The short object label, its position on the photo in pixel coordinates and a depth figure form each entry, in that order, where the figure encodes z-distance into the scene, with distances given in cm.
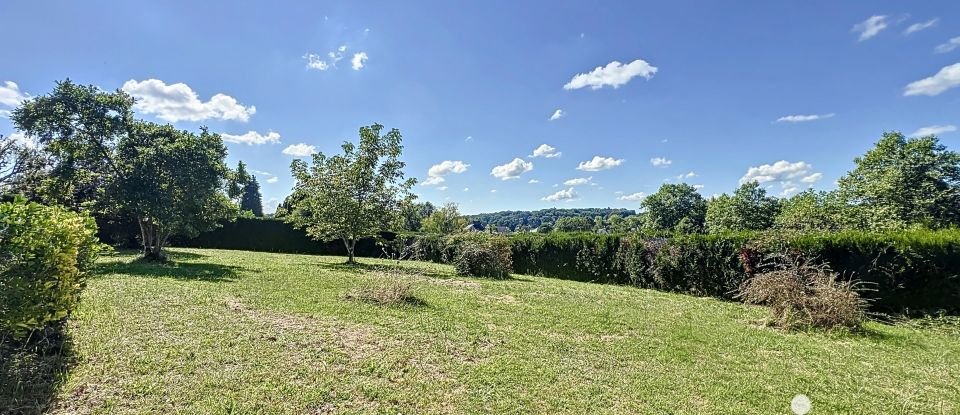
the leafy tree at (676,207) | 4862
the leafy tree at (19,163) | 1602
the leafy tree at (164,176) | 1133
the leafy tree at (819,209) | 2461
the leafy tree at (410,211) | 1575
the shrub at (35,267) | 317
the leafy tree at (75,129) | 1091
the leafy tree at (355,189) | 1487
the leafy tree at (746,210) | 3869
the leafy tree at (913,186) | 2100
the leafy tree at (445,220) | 4615
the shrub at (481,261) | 1355
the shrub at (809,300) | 671
